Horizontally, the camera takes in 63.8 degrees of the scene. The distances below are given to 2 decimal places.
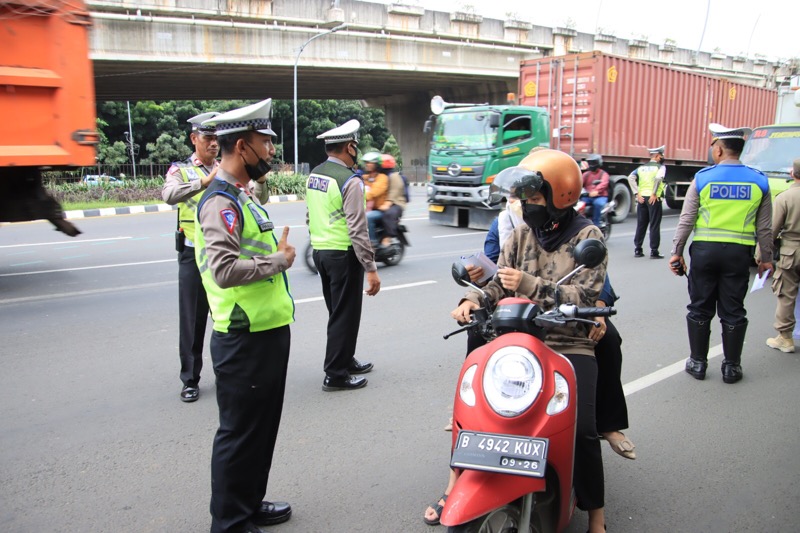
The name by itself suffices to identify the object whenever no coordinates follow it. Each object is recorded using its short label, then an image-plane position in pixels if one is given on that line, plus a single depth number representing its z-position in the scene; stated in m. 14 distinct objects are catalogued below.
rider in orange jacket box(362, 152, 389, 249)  9.61
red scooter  2.17
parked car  21.99
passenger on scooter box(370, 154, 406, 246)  9.64
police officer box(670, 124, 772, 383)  4.79
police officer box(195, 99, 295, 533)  2.69
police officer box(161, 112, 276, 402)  4.53
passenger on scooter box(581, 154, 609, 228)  10.64
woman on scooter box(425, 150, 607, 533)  2.68
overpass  21.00
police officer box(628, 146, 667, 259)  10.57
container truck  13.60
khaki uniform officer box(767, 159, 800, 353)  5.64
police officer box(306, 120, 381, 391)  4.69
